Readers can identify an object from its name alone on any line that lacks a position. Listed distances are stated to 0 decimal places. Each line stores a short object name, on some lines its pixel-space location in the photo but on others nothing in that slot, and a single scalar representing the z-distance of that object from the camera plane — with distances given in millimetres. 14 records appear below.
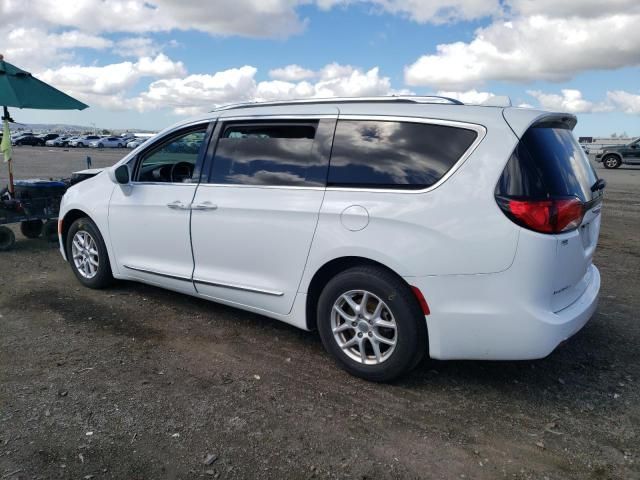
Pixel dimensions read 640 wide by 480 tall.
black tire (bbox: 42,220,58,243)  7973
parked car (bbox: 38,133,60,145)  61406
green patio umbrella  7605
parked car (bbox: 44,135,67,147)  60906
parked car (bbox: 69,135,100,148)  60219
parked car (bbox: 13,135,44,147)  59188
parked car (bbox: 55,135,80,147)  60388
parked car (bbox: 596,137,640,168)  27266
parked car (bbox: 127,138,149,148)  59688
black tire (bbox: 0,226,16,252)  7293
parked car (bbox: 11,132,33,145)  58288
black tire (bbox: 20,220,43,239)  8141
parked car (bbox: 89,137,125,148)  60094
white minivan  3105
